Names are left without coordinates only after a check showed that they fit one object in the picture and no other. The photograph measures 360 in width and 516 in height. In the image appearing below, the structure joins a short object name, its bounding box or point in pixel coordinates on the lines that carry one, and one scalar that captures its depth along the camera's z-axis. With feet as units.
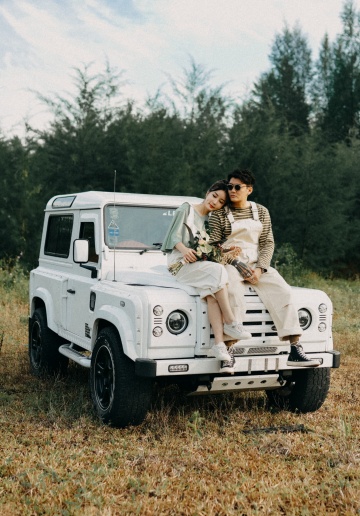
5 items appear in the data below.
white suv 14.23
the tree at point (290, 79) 95.32
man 14.83
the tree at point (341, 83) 93.09
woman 14.23
